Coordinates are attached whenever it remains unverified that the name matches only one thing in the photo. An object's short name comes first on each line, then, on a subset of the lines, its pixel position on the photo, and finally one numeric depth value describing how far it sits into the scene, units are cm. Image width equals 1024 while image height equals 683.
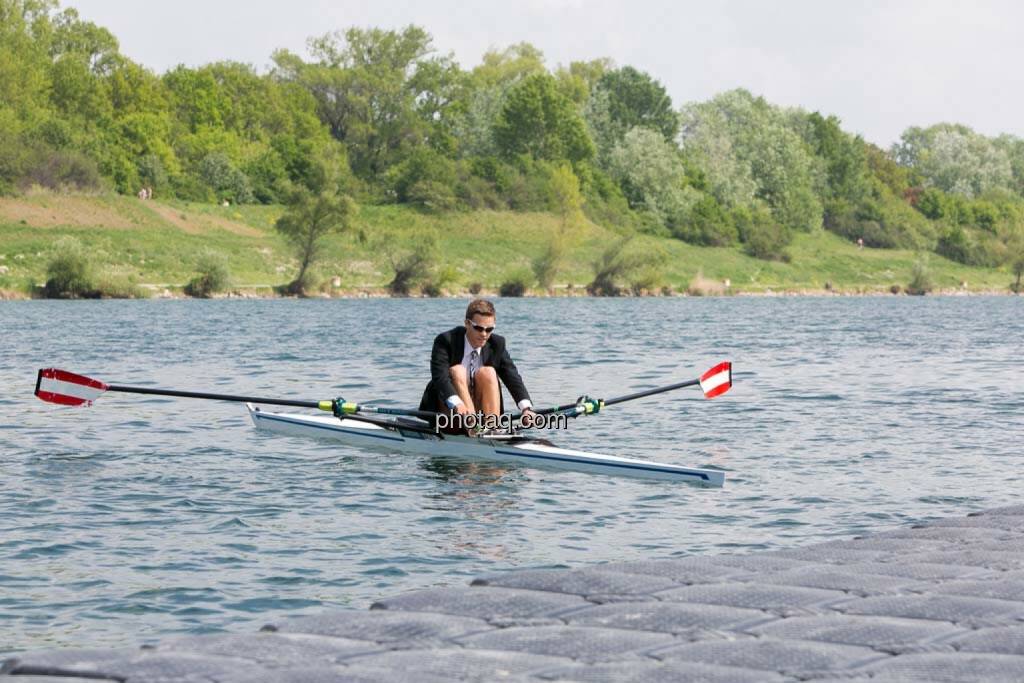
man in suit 1589
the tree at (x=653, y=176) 12312
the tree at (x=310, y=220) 8319
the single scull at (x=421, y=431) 1590
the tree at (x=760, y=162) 13138
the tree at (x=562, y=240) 9312
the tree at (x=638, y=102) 14125
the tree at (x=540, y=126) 12562
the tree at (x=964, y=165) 16150
